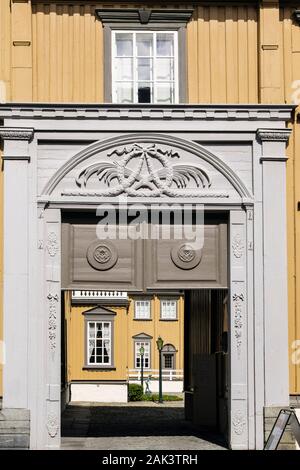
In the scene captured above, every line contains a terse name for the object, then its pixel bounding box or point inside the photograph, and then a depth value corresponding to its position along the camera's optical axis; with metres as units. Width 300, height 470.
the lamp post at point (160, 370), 41.62
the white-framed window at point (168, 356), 60.38
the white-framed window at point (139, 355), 60.22
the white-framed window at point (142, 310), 61.50
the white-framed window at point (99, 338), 49.81
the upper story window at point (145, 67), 20.06
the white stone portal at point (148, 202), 19.33
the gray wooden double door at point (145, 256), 19.91
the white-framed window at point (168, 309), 61.16
